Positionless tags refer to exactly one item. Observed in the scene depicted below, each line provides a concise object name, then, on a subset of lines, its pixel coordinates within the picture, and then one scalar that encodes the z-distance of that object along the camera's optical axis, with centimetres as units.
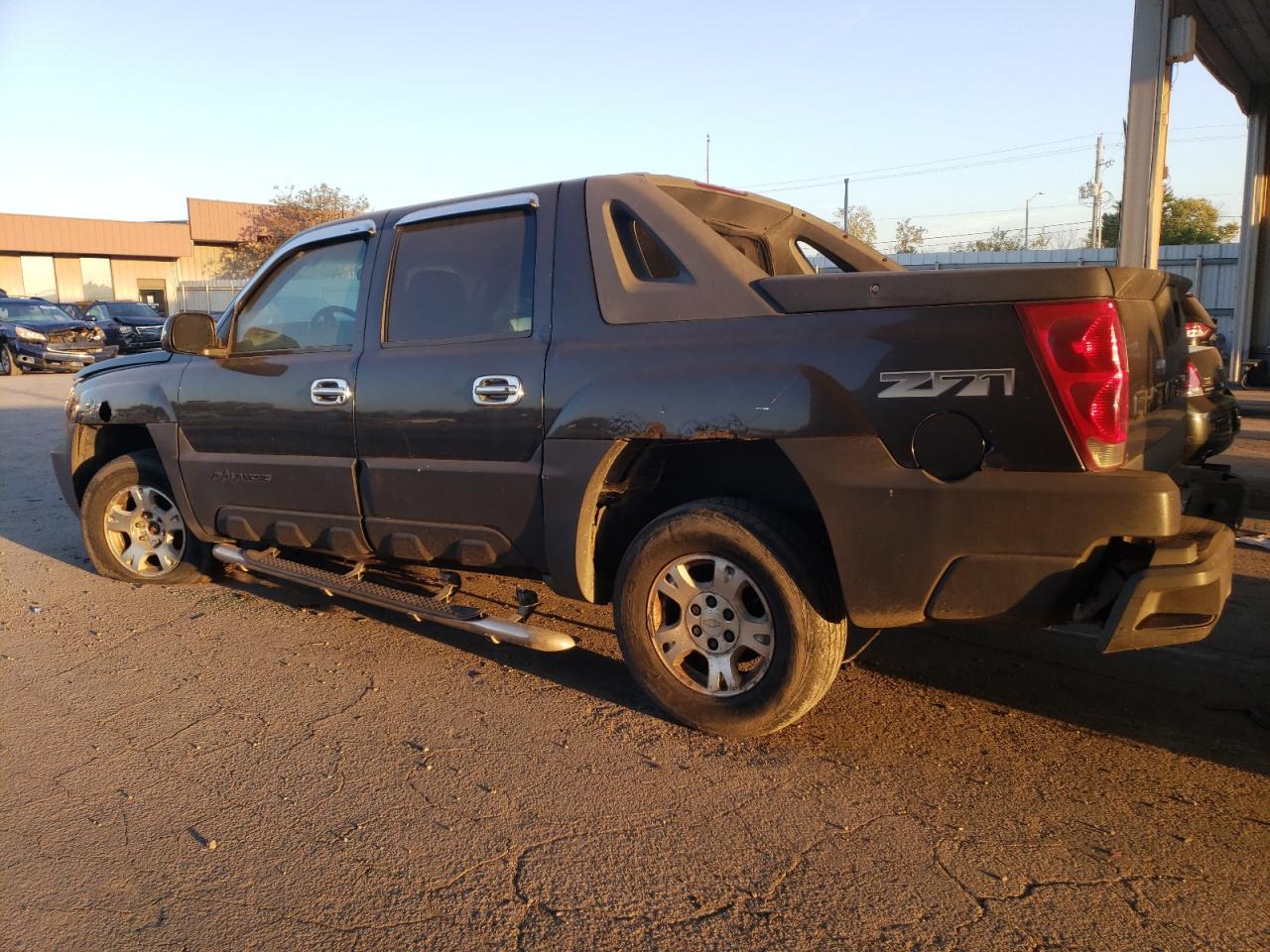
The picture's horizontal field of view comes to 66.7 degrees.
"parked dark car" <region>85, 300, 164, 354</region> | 2616
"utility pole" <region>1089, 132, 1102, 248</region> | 5016
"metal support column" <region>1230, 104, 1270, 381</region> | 1666
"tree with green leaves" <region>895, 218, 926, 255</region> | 6084
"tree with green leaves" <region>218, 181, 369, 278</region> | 4509
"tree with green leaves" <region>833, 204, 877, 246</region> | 5897
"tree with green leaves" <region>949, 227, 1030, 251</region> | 5269
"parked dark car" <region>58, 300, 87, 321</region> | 2766
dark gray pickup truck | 283
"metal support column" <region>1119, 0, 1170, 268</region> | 1033
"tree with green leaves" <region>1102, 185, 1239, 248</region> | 4312
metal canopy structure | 1033
